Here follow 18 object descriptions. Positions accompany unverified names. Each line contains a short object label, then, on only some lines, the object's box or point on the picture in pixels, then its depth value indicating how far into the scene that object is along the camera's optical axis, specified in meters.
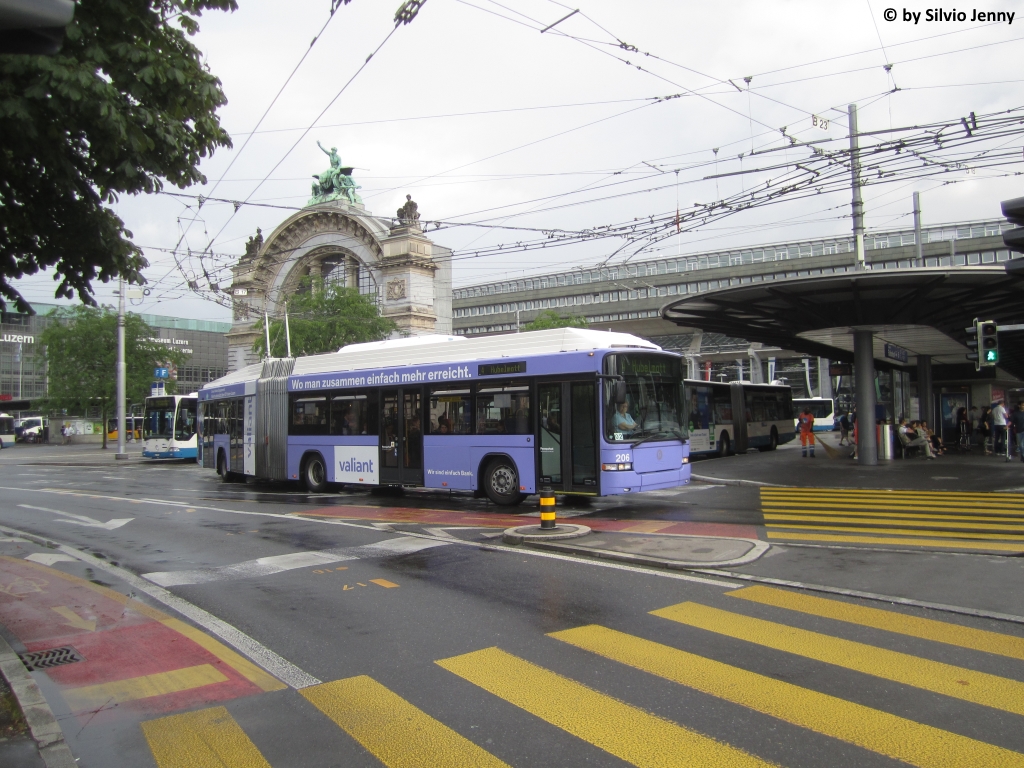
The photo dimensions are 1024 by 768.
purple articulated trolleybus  13.56
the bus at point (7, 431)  62.88
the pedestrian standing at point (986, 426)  25.26
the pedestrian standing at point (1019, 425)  20.41
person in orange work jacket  25.83
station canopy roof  18.00
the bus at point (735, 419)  26.98
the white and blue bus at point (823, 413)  54.22
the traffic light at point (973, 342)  17.59
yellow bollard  10.96
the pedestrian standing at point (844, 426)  32.47
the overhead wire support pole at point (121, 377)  40.06
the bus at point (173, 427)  36.19
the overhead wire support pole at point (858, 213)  17.08
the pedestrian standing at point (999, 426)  22.54
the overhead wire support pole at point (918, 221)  30.25
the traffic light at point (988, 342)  17.17
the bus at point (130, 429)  65.69
